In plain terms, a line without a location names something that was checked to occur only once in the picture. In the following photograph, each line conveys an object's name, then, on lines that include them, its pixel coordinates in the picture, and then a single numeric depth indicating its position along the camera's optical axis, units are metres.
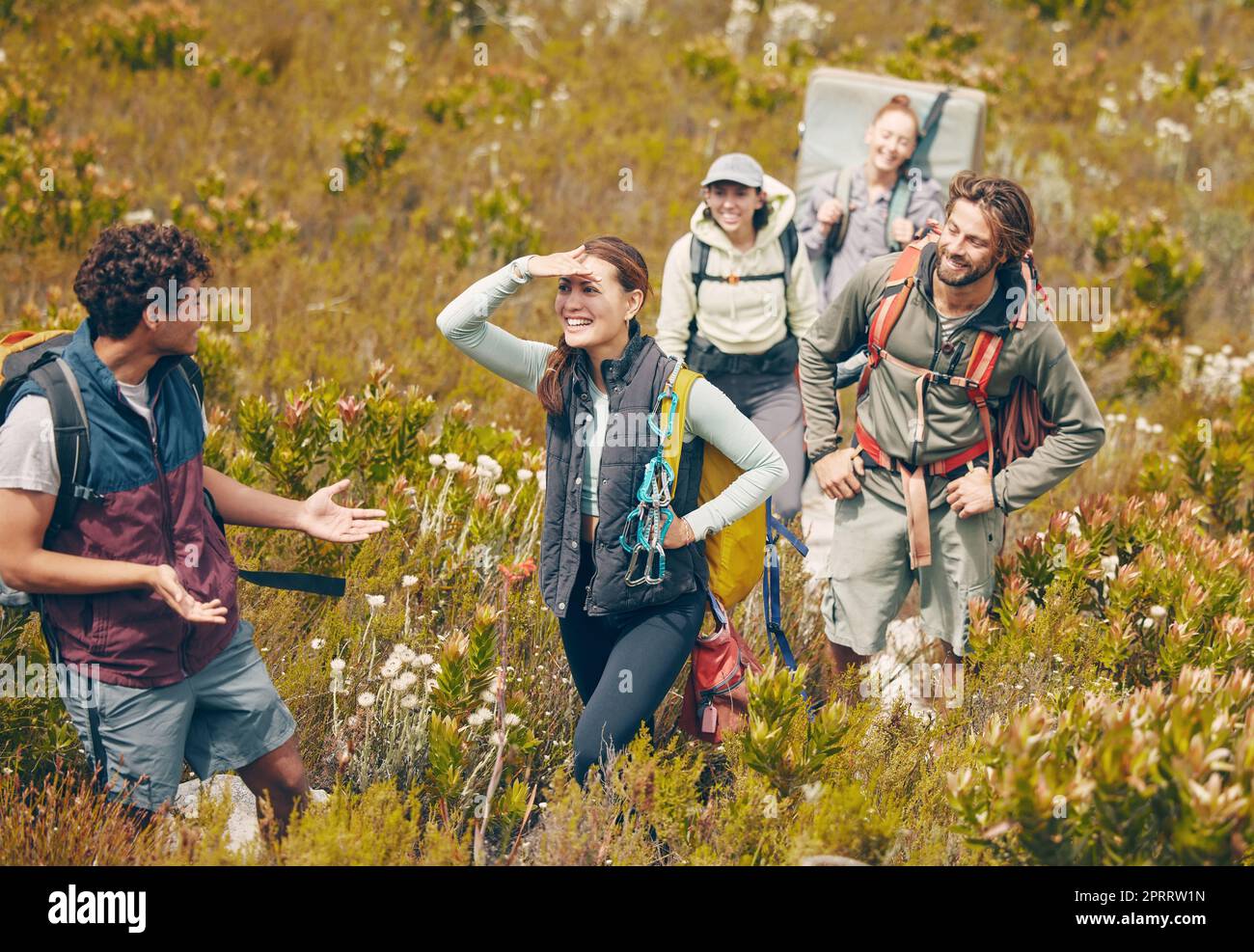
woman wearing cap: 5.15
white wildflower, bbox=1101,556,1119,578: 4.69
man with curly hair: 2.66
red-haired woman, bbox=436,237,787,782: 3.20
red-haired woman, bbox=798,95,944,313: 5.92
